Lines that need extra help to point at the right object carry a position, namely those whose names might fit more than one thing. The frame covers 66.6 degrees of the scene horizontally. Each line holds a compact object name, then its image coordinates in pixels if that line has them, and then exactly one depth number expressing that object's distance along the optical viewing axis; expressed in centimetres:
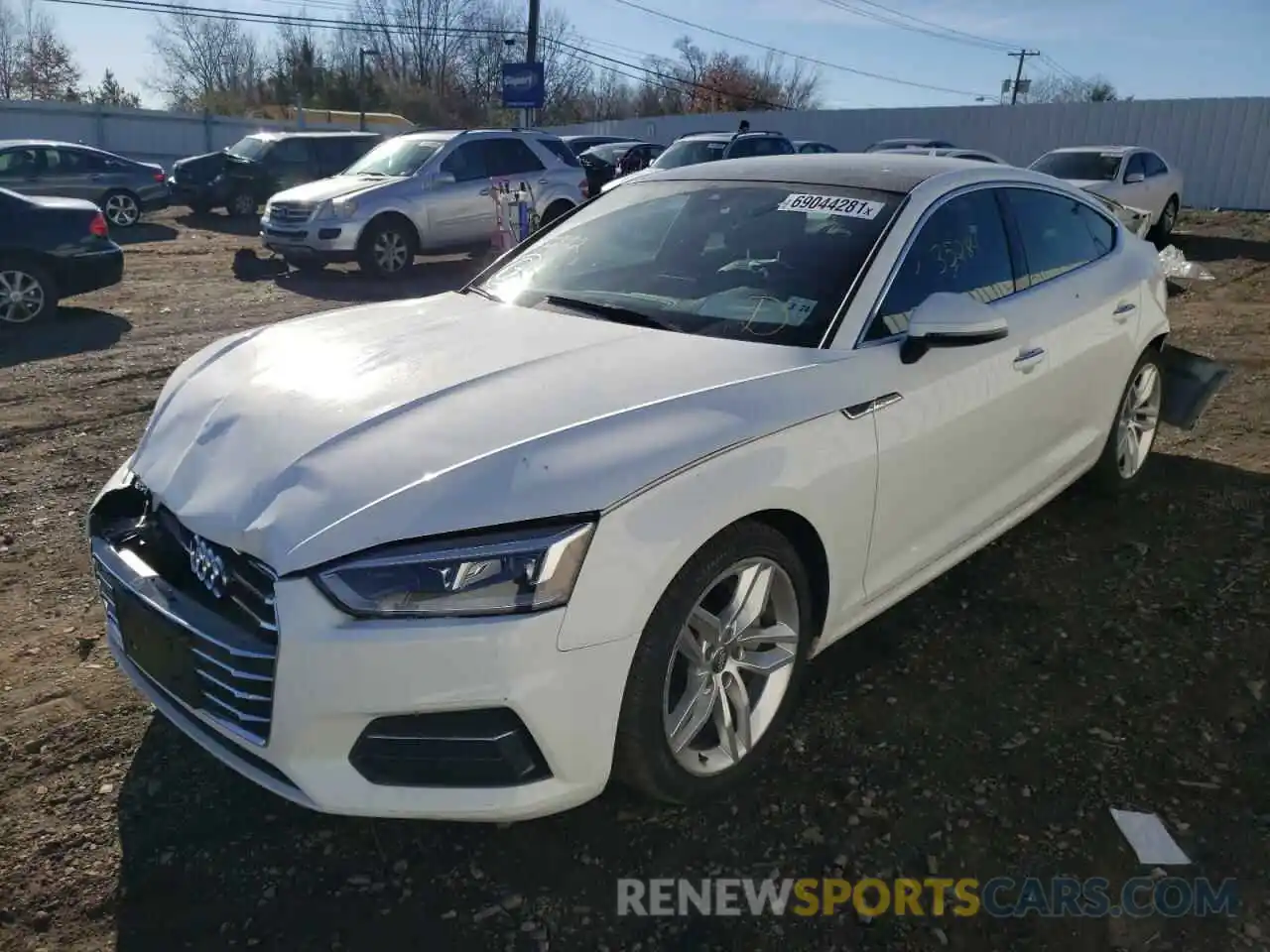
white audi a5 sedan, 204
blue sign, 2681
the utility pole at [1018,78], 6956
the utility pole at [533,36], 2938
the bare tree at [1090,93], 5447
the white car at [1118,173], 1438
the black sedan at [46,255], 843
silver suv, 1139
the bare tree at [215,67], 6512
